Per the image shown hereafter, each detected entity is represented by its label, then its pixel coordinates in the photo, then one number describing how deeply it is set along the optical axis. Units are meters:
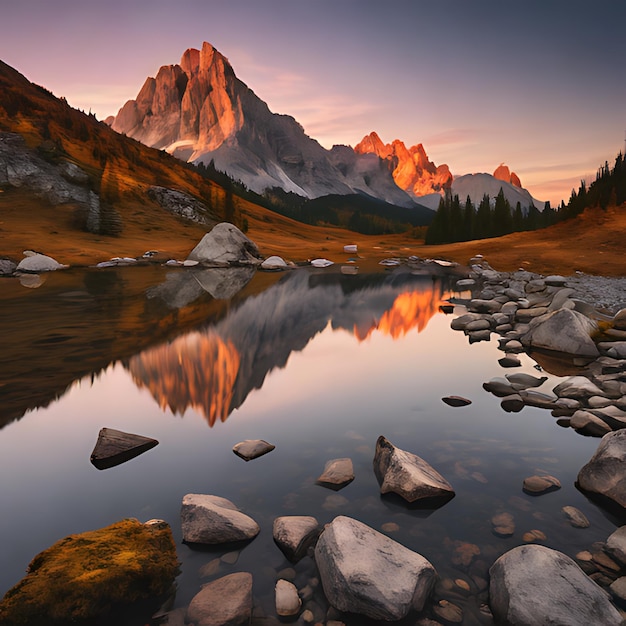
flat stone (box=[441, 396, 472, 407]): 10.18
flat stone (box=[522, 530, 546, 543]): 5.28
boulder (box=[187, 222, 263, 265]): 54.06
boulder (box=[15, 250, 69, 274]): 40.12
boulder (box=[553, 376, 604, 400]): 9.78
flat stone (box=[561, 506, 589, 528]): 5.53
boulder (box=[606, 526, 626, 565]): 4.84
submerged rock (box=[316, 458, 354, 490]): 6.53
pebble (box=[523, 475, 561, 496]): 6.31
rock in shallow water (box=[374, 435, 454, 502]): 6.05
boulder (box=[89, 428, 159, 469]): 7.37
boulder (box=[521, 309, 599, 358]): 13.71
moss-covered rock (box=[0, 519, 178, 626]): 3.76
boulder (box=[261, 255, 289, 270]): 54.19
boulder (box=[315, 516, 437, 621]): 4.05
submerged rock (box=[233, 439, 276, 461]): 7.48
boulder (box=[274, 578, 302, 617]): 4.18
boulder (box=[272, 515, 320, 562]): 4.95
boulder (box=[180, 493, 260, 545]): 5.14
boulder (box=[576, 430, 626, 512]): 5.94
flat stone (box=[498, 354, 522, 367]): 13.34
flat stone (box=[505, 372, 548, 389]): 11.22
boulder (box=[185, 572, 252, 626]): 4.05
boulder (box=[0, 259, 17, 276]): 37.87
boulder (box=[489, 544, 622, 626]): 3.83
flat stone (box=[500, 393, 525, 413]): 9.66
